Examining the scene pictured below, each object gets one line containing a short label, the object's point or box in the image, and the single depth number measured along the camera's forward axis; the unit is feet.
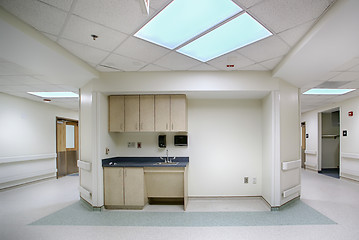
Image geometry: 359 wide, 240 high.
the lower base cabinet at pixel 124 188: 12.56
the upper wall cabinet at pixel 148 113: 13.34
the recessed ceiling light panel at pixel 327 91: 17.11
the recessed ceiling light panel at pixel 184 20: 6.51
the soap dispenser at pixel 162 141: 14.44
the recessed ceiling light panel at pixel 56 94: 17.81
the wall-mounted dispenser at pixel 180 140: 14.48
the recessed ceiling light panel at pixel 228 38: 7.59
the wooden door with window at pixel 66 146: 23.47
